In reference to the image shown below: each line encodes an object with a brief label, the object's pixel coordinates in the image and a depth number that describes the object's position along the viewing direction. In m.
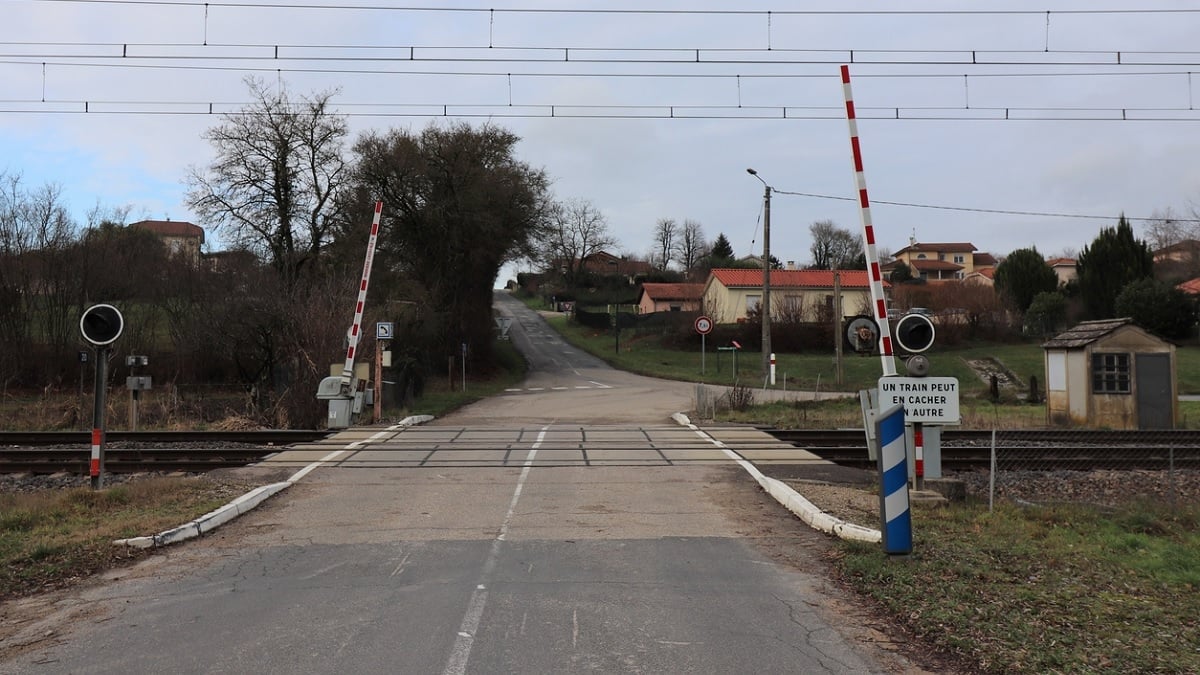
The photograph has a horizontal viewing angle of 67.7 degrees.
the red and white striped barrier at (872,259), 10.05
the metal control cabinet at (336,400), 21.08
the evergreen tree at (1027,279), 66.75
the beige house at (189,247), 43.91
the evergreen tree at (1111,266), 59.09
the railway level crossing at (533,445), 15.01
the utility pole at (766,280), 35.72
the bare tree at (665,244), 119.00
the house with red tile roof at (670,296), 86.06
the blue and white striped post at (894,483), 7.51
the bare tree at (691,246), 118.12
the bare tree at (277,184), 44.44
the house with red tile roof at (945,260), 123.69
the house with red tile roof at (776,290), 67.00
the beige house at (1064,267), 111.00
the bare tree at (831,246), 103.50
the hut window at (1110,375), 22.70
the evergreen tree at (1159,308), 52.84
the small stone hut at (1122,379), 22.42
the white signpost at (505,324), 80.34
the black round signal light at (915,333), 10.07
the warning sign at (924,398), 9.94
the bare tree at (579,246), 106.20
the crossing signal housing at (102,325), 11.13
